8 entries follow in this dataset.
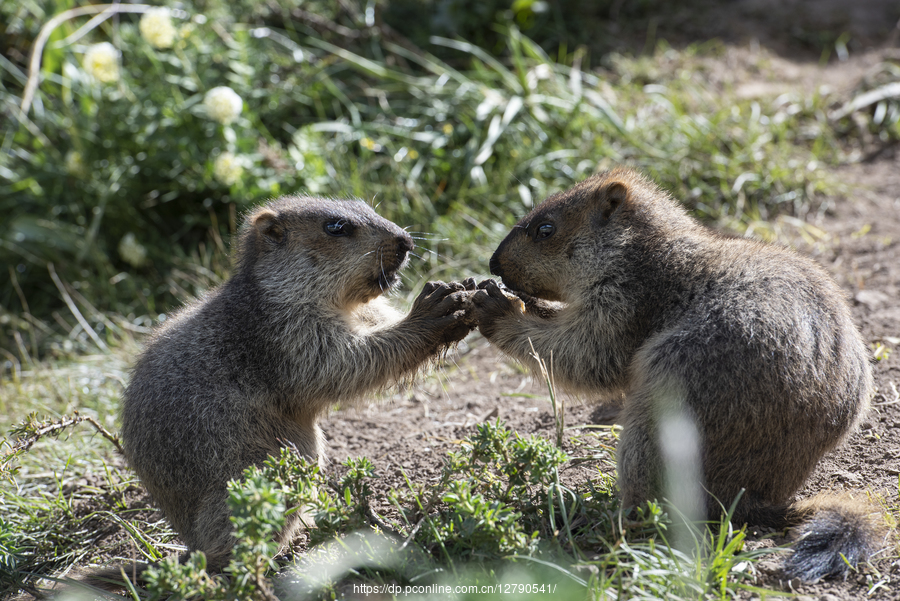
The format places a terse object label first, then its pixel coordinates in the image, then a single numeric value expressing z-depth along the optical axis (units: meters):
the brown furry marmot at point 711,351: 6.95
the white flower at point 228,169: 14.27
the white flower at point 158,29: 14.73
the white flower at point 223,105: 14.07
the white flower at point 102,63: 14.80
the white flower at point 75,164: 15.73
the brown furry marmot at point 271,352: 8.15
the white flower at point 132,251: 15.21
